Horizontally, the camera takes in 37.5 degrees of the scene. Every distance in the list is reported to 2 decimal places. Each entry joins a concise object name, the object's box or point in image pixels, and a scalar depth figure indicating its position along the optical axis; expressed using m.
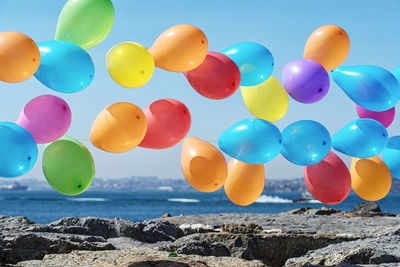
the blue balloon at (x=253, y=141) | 5.42
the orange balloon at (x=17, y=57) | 4.75
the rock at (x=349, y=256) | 6.42
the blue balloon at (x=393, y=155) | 6.24
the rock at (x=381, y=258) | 6.36
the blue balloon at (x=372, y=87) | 5.74
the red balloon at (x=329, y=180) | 5.91
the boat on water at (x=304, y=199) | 92.82
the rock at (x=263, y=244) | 8.16
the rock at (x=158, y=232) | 9.55
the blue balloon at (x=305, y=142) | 5.61
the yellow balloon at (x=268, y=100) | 5.92
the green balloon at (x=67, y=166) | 5.21
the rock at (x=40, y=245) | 6.97
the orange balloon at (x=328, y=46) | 6.05
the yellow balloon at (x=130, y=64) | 5.06
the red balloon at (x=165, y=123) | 5.40
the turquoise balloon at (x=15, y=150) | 4.78
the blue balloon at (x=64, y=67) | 4.98
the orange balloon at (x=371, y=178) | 6.16
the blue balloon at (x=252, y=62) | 5.63
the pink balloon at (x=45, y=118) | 5.20
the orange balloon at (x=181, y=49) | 5.26
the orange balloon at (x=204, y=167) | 5.48
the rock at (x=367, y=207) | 22.91
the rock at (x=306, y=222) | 11.26
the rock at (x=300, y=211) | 17.56
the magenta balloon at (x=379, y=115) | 6.37
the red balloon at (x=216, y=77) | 5.38
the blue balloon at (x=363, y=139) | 5.84
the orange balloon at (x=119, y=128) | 5.08
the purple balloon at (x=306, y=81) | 5.68
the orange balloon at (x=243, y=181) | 5.86
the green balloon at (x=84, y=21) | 5.33
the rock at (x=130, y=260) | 5.67
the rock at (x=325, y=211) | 15.61
